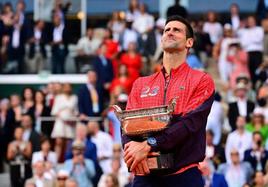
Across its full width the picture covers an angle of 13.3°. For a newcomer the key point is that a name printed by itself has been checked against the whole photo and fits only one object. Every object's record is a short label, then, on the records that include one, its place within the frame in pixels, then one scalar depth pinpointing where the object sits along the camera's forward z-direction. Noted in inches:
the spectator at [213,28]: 898.7
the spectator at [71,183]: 607.8
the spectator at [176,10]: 752.3
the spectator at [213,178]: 479.2
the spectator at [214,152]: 651.5
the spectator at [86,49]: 933.2
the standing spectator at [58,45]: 941.2
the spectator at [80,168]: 648.4
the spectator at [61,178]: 623.8
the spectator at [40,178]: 639.8
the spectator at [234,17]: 916.0
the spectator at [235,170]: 623.8
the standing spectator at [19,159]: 693.3
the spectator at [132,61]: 810.5
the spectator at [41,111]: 791.1
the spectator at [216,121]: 711.7
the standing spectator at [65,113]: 777.6
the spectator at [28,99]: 795.3
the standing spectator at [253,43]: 838.5
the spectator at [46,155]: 683.4
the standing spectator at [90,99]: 779.0
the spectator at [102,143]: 690.9
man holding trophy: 301.1
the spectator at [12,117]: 786.2
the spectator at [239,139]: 665.6
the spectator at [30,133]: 715.4
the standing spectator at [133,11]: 938.1
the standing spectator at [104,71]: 802.8
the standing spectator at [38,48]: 947.3
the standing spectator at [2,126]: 778.2
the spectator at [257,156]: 643.5
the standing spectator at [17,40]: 938.7
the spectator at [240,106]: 724.0
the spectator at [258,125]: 679.7
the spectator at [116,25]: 907.4
